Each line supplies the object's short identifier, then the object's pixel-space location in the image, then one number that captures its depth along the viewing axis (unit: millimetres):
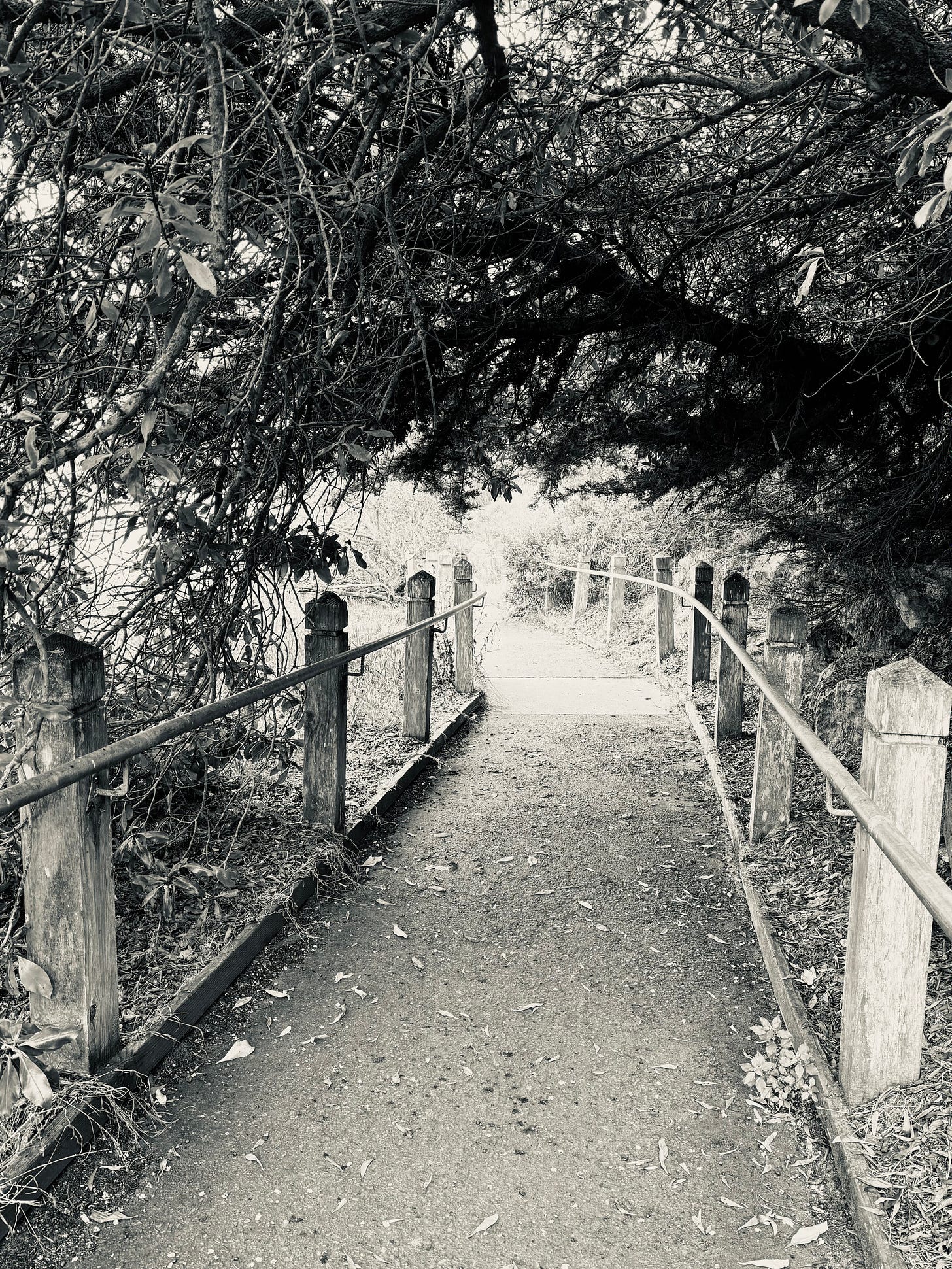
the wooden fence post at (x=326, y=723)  4887
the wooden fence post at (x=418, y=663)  7039
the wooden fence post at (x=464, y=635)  9211
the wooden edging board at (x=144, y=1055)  2523
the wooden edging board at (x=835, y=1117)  2334
